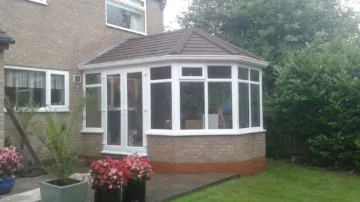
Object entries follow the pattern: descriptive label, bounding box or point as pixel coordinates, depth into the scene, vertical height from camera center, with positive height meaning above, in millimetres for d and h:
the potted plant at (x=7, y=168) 7023 -978
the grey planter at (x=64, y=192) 5752 -1191
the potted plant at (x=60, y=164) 5875 -779
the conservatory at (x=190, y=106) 9141 +160
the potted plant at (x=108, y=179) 5922 -1009
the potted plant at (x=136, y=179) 6289 -1076
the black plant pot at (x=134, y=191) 6348 -1293
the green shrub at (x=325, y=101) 10188 +292
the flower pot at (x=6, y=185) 7047 -1294
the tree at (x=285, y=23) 17281 +4095
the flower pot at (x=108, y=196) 6020 -1290
